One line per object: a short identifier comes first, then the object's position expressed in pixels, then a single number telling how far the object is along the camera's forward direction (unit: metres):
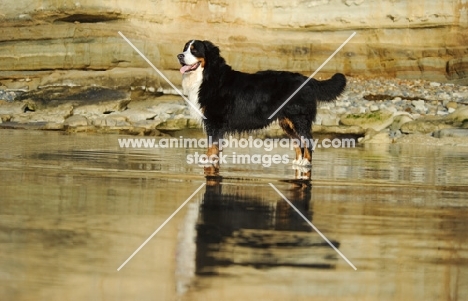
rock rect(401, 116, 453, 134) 18.89
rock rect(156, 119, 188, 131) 18.59
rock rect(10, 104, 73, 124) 20.31
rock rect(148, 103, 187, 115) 21.91
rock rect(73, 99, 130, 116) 22.75
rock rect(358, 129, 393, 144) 17.57
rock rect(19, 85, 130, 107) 23.75
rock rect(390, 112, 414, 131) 19.64
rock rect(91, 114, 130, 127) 19.25
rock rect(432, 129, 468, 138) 17.27
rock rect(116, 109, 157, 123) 20.97
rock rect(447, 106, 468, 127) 19.16
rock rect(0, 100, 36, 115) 22.20
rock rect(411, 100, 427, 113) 23.20
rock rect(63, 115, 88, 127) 18.28
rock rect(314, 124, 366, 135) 18.18
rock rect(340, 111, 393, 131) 19.69
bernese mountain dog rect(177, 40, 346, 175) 10.34
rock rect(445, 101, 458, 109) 23.36
